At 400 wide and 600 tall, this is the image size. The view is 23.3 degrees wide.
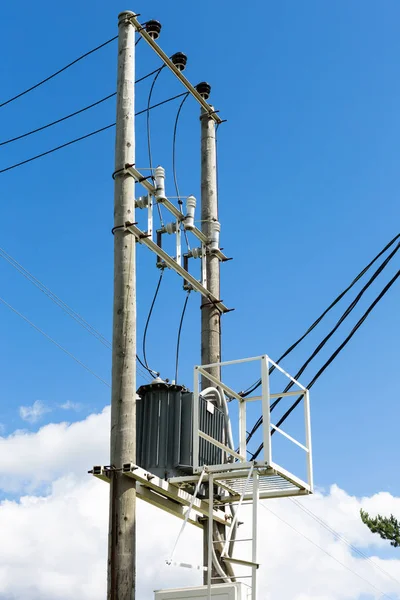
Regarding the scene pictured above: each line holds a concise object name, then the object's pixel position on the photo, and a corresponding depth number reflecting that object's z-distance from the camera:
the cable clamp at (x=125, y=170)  13.87
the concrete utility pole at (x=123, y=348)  11.59
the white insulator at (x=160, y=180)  14.53
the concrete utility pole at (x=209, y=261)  15.70
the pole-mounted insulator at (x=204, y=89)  17.47
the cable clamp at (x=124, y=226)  13.52
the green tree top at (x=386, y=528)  33.03
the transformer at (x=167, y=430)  13.08
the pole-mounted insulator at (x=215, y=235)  16.38
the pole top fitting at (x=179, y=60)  16.50
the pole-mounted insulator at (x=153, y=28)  15.30
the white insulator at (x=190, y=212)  15.45
